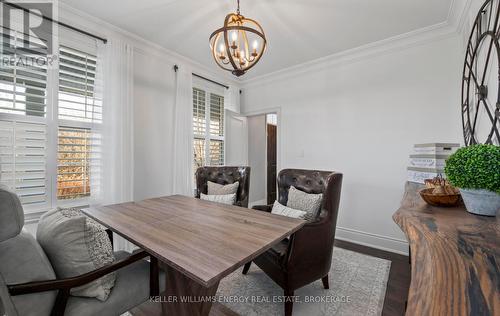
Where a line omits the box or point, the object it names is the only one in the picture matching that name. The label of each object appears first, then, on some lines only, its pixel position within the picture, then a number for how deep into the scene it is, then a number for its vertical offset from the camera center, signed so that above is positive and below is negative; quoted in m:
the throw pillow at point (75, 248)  1.08 -0.49
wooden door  5.13 -0.14
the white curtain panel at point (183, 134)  3.11 +0.31
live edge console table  0.41 -0.26
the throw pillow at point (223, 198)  2.43 -0.49
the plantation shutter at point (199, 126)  3.57 +0.49
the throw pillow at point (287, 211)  1.90 -0.51
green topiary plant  0.76 -0.03
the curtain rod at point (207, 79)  3.15 +1.29
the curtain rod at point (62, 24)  1.92 +1.30
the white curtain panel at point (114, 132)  2.41 +0.26
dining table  0.98 -0.47
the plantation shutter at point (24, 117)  1.88 +0.33
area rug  1.72 -1.22
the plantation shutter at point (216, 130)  3.89 +0.47
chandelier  1.53 +0.82
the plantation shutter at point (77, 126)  2.22 +0.30
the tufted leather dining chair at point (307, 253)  1.57 -0.75
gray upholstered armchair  0.90 -0.57
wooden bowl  1.00 -0.19
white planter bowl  0.80 -0.16
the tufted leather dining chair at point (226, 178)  2.66 -0.29
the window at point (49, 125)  1.91 +0.28
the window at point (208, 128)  3.60 +0.49
